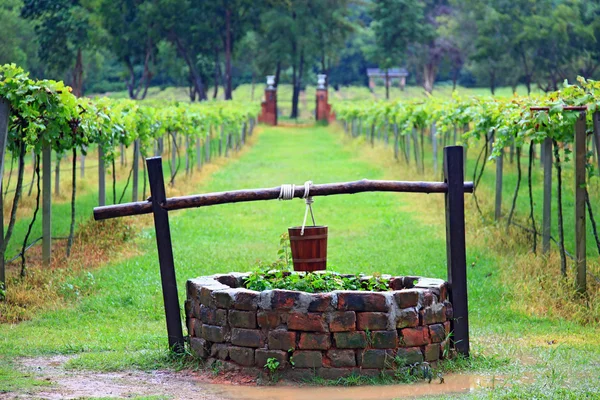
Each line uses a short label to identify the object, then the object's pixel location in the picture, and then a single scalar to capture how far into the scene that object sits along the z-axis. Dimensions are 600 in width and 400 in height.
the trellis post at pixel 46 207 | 11.27
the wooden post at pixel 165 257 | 7.09
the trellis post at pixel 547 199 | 11.13
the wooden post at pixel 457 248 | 7.05
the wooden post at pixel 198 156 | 25.01
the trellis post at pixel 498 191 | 14.42
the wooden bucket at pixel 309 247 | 6.86
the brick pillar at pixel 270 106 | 56.31
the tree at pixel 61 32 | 43.00
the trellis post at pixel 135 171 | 16.19
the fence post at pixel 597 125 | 9.32
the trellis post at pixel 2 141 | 8.73
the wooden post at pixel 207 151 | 27.70
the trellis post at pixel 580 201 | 9.50
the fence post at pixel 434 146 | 21.36
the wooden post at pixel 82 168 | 23.11
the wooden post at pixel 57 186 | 17.87
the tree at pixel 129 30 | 48.84
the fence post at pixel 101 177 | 13.54
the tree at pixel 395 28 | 62.62
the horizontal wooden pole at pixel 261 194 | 7.09
